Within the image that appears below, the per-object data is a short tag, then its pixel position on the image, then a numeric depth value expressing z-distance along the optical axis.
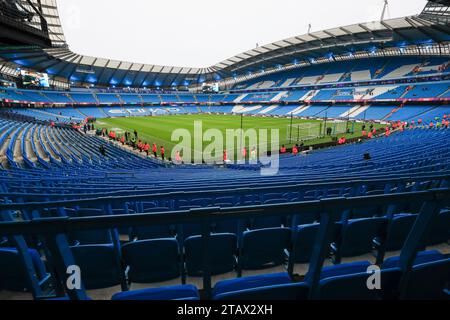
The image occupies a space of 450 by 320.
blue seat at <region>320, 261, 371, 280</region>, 2.38
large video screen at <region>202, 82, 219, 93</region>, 97.81
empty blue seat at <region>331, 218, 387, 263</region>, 3.26
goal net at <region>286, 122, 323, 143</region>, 29.64
